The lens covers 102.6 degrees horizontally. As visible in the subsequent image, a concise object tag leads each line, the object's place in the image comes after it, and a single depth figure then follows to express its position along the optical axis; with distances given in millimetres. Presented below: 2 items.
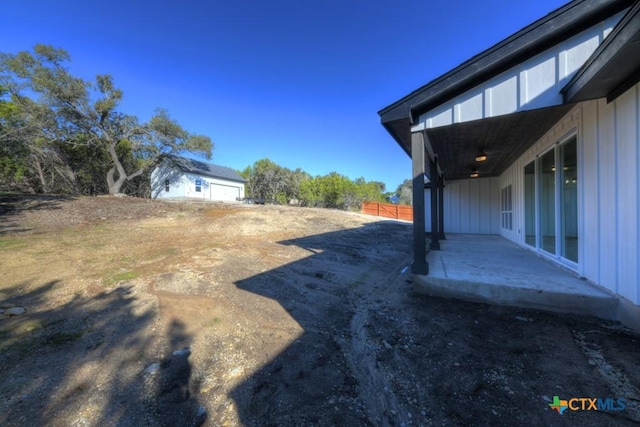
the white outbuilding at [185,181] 23266
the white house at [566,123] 2598
